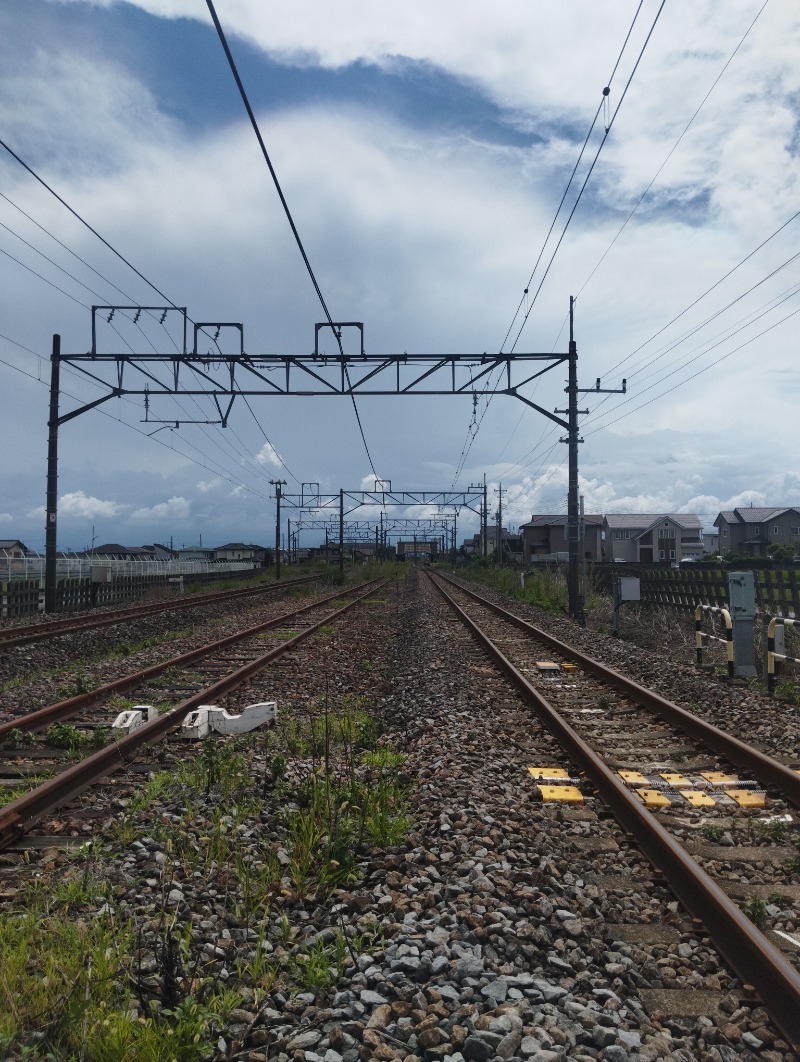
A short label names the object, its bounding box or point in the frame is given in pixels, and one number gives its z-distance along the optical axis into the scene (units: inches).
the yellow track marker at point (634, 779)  252.5
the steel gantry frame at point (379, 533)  3388.3
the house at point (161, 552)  4183.1
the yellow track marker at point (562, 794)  235.9
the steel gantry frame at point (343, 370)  794.2
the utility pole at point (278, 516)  2343.8
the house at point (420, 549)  4717.0
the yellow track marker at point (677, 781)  250.8
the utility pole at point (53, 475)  944.3
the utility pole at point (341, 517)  2357.3
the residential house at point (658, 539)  3464.6
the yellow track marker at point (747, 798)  230.4
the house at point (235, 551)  5334.6
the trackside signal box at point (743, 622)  462.9
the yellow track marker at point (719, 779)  252.4
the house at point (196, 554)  4708.7
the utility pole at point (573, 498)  844.6
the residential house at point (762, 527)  3410.4
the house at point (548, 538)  4057.6
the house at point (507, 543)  4064.2
